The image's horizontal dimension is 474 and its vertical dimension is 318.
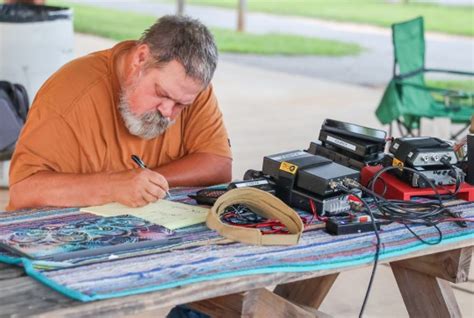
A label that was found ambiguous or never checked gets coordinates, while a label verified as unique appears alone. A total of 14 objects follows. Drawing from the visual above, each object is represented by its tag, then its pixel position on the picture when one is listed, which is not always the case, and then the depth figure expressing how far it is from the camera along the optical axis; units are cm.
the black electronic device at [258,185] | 357
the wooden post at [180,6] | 1822
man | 360
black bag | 699
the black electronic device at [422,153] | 380
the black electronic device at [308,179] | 346
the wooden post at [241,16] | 1895
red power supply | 377
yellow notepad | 337
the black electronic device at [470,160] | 386
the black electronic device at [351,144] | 395
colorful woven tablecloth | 269
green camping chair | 851
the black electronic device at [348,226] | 329
